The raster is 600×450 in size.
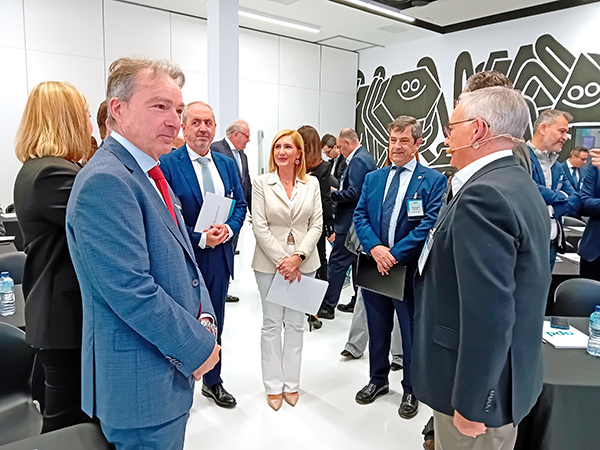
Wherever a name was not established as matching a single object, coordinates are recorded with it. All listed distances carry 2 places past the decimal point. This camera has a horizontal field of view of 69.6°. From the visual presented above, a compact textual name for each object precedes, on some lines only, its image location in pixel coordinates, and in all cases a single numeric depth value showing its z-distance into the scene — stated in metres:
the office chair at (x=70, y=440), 1.05
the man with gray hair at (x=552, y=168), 3.01
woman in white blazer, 2.69
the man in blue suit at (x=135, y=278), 1.13
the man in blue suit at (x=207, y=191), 2.46
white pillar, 5.33
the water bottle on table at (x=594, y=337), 1.75
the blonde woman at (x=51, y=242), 1.50
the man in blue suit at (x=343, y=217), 4.22
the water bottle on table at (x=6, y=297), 2.10
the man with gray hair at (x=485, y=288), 1.23
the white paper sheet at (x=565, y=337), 1.82
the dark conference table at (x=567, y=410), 1.54
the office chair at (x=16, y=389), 1.68
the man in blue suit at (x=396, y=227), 2.52
